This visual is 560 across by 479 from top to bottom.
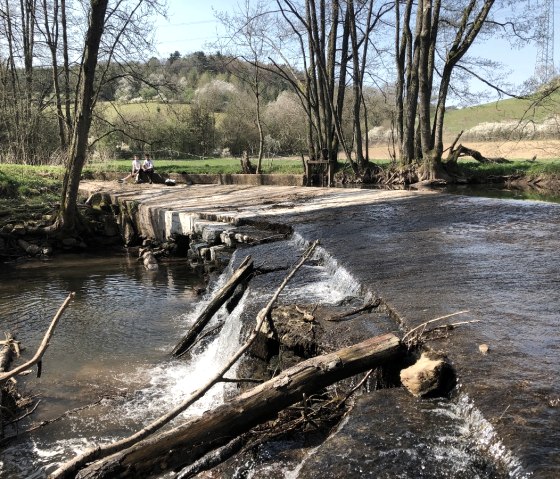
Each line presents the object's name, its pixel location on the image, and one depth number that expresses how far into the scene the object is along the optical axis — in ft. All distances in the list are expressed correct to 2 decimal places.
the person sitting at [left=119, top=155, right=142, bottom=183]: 66.04
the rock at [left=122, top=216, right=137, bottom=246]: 44.60
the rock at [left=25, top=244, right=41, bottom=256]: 40.91
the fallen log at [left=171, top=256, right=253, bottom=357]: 17.12
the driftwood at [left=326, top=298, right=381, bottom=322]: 13.17
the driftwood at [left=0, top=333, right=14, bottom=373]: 17.28
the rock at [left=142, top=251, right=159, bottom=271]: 36.15
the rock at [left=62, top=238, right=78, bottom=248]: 42.20
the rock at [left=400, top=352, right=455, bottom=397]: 9.10
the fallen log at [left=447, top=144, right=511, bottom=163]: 68.23
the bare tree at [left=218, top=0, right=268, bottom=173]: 72.38
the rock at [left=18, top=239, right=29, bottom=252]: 41.20
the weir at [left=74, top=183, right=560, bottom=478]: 7.90
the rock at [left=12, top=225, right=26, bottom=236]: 41.98
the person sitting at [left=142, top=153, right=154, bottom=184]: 65.78
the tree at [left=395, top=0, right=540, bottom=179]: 61.36
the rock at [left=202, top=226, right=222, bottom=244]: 28.84
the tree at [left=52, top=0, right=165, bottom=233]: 36.83
